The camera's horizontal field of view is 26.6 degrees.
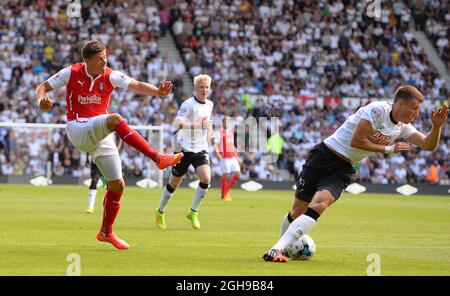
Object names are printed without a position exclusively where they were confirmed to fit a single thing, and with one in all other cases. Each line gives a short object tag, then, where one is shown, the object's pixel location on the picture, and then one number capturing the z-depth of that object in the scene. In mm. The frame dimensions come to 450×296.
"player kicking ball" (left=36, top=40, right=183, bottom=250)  11734
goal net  36625
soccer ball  11516
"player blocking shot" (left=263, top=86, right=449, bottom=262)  11008
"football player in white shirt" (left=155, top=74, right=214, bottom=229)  16922
